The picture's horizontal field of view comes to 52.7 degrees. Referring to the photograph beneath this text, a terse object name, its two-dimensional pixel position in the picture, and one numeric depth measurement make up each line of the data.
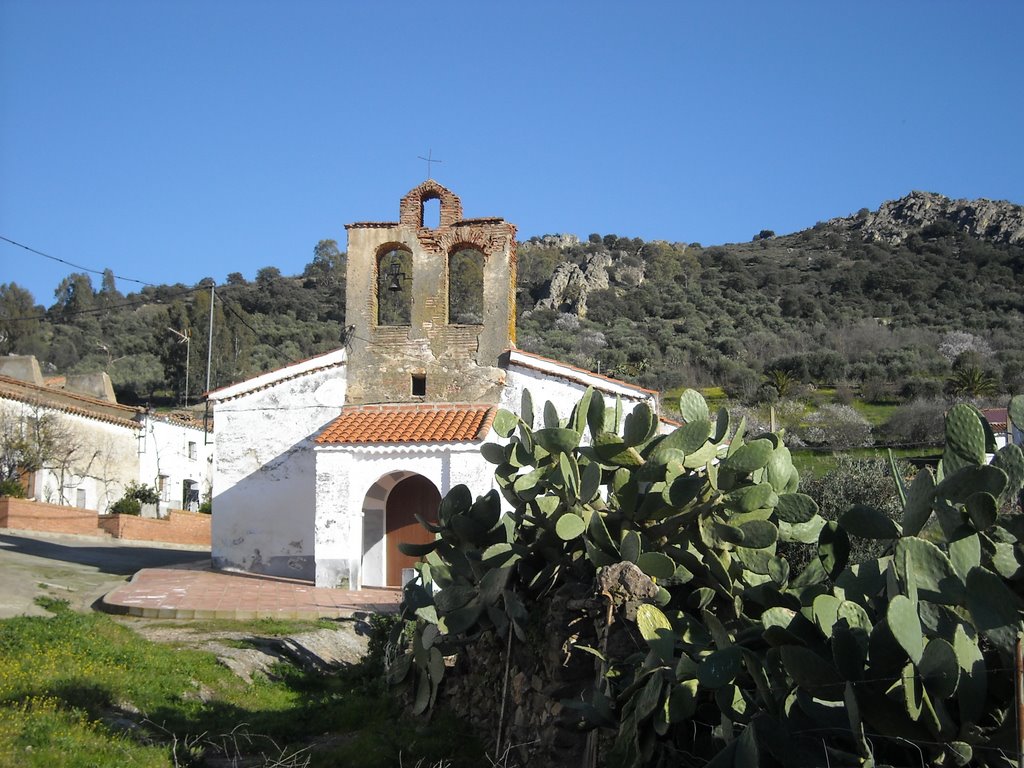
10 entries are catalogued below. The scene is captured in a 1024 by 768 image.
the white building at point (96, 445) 31.22
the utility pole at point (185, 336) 42.77
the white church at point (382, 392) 17.73
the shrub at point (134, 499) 30.05
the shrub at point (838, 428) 27.77
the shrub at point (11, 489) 27.89
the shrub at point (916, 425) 28.12
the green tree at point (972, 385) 34.75
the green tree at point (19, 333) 56.72
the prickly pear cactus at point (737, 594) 4.17
